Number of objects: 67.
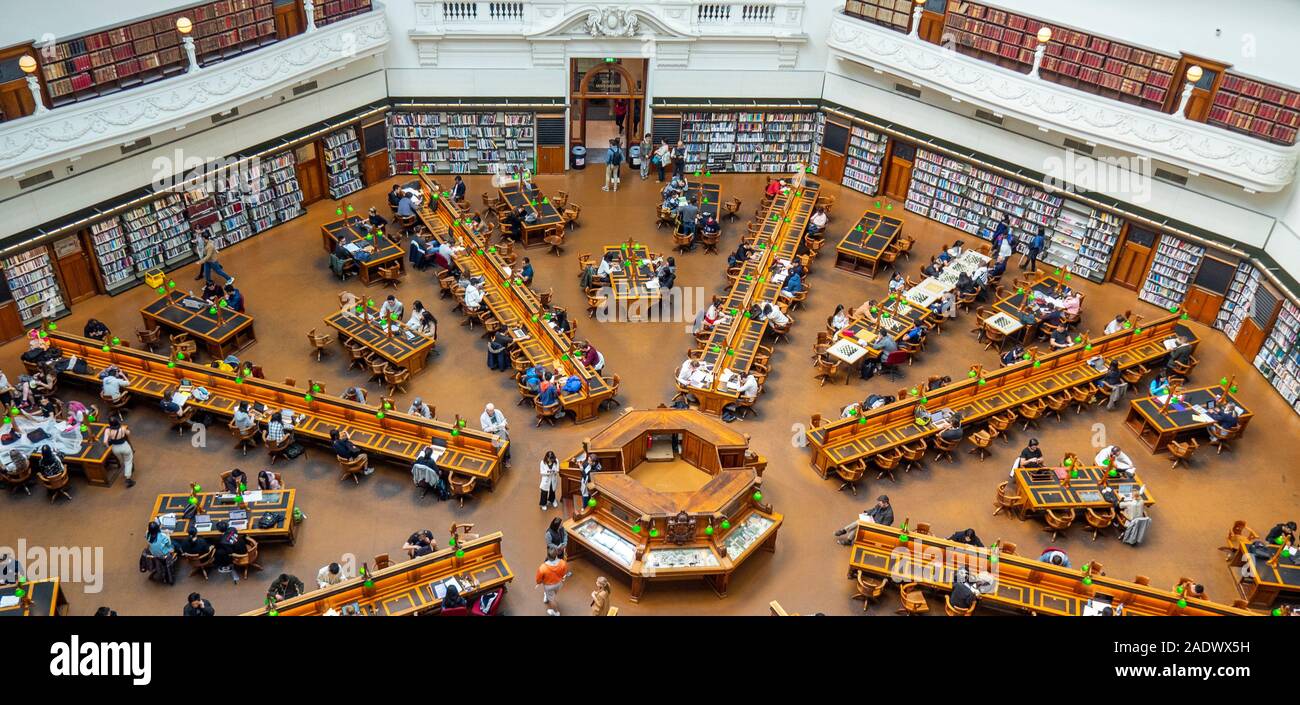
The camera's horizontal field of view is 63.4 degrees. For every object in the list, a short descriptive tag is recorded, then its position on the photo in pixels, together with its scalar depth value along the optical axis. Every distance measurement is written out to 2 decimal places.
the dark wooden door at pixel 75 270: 21.92
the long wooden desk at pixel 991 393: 19.30
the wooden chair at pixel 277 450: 18.89
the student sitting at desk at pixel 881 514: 17.58
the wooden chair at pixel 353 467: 18.50
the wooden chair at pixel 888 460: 19.16
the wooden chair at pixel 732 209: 27.30
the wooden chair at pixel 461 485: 18.09
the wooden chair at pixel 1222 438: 20.41
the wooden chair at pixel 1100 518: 18.20
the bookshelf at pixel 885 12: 25.66
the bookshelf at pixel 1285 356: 21.70
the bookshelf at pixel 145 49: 20.25
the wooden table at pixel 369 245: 24.02
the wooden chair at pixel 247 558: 16.56
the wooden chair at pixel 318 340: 21.48
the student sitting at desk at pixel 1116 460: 18.73
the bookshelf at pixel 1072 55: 22.59
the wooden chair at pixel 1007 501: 18.64
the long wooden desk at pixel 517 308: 20.48
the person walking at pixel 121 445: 18.22
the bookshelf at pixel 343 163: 26.42
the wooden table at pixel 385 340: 20.94
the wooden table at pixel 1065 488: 18.27
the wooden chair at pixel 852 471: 18.89
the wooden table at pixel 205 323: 21.20
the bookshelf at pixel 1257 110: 21.09
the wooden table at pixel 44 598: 15.34
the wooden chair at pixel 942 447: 19.64
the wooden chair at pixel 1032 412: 20.68
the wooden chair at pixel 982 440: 19.80
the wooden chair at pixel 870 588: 16.62
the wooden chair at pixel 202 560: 16.61
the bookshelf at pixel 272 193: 25.08
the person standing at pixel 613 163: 27.81
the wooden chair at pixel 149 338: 21.19
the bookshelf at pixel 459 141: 27.58
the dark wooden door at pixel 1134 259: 24.41
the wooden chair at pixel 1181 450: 20.03
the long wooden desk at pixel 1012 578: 16.27
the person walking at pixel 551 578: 16.11
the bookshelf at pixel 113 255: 22.34
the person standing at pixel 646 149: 28.70
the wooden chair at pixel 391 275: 24.05
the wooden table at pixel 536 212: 25.55
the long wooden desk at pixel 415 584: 15.52
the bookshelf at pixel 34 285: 21.11
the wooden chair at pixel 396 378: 20.70
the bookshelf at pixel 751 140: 28.66
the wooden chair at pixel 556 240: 25.52
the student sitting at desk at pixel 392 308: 22.10
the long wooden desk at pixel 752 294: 20.83
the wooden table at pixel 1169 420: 20.27
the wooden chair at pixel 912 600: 16.44
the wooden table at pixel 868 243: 25.12
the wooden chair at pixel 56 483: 17.67
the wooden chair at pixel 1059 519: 18.09
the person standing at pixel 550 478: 17.92
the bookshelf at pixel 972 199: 25.86
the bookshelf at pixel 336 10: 24.39
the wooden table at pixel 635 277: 23.36
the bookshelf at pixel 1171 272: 23.83
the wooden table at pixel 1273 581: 17.11
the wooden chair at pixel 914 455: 19.45
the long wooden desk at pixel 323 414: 18.69
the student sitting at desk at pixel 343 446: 18.44
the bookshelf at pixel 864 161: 27.97
